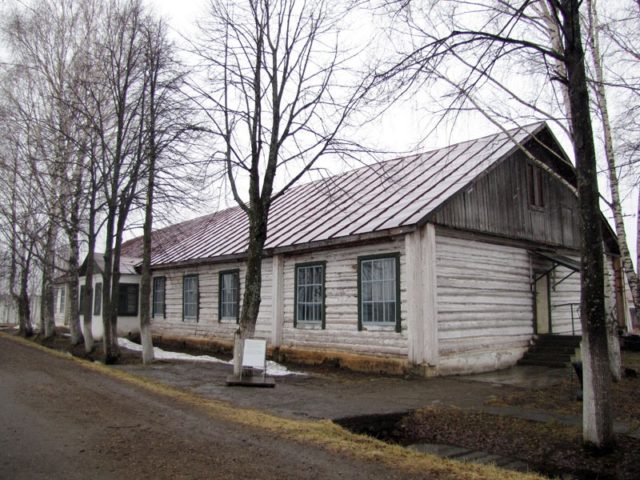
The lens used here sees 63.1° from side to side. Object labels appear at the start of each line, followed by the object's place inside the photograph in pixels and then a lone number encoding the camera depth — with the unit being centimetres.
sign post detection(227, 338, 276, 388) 1106
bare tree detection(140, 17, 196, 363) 1477
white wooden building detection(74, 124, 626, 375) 1269
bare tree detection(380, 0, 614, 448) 606
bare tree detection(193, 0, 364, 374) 1207
